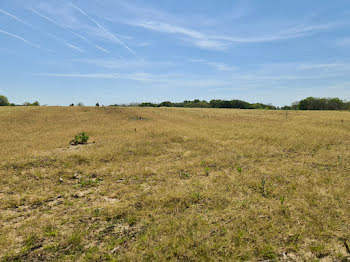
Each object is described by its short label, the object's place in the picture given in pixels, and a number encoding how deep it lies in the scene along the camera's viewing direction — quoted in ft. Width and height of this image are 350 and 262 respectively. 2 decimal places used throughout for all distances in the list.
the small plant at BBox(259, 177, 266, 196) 23.76
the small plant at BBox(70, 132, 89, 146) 52.32
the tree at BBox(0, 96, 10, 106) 296.94
